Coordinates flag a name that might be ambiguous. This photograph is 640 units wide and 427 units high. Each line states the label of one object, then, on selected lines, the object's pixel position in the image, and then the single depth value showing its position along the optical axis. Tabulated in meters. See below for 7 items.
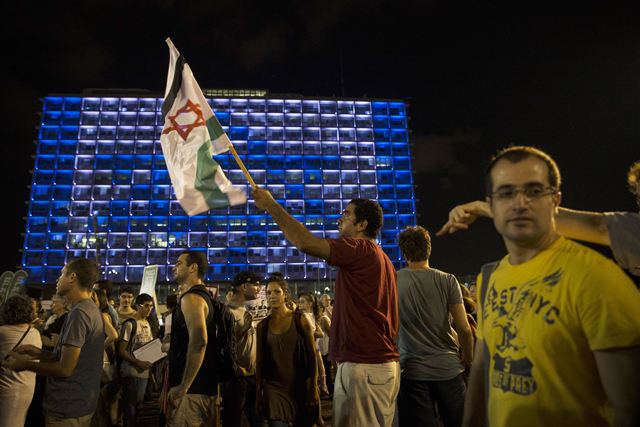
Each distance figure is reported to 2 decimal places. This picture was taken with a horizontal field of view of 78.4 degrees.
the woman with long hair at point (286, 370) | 3.80
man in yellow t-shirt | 1.08
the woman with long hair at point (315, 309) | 8.12
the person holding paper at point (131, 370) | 5.59
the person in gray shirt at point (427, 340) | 3.21
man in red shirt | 2.43
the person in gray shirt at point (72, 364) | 3.02
